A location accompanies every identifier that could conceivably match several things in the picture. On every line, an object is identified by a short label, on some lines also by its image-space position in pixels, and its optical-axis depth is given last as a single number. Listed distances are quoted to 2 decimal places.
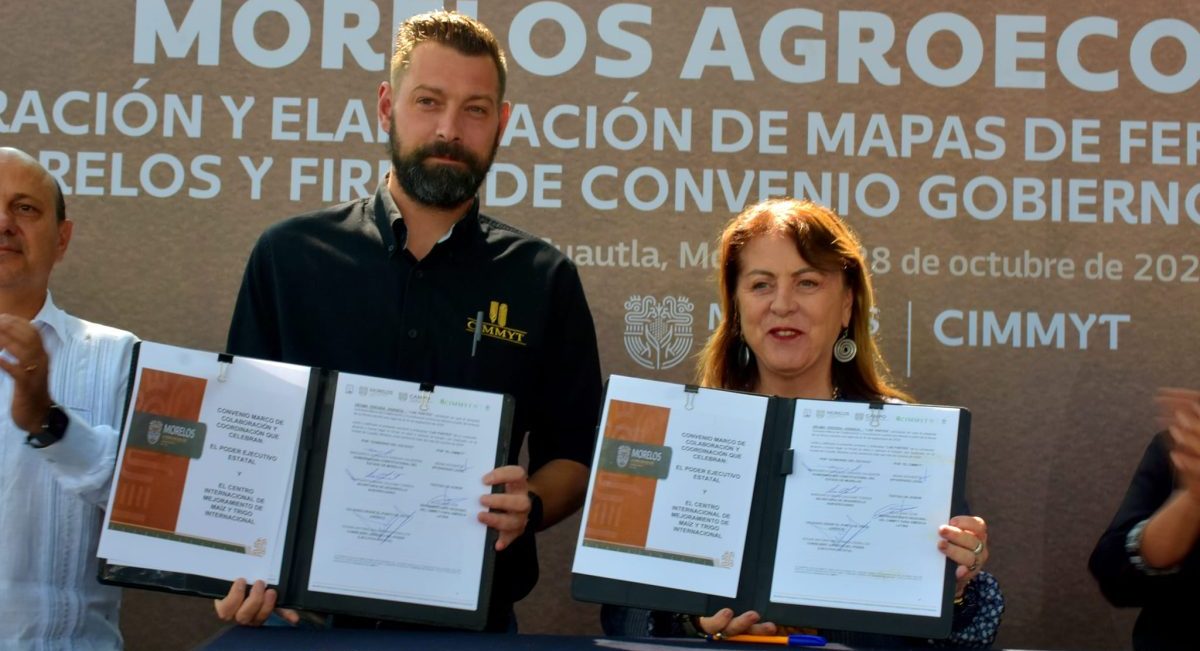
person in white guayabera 2.17
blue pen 1.96
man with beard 2.34
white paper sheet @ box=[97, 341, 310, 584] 1.98
